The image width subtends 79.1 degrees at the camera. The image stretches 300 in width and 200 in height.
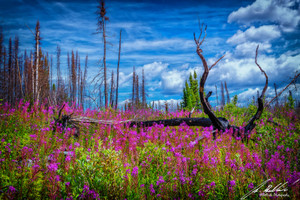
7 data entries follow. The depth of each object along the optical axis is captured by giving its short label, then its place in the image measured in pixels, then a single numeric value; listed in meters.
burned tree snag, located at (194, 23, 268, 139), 7.26
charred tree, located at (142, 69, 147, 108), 44.42
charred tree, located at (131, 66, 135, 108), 44.93
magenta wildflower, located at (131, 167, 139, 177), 2.87
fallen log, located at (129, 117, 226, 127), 7.89
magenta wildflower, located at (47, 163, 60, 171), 2.69
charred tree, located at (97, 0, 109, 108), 18.08
